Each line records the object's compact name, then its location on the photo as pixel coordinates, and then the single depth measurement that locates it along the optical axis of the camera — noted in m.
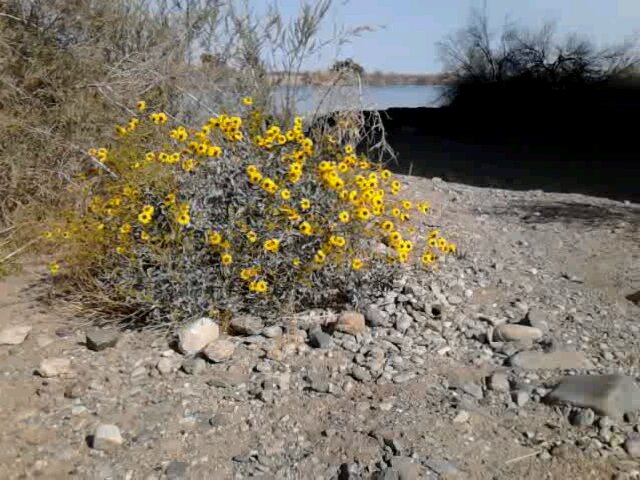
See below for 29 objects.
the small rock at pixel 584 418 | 3.22
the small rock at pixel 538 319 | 4.15
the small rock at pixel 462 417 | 3.31
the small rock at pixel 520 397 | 3.44
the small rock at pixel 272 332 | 4.12
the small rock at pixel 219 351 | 3.91
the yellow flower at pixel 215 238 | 4.06
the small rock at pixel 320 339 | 3.99
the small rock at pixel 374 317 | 4.21
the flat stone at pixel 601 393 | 3.26
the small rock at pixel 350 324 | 4.11
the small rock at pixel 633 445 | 3.01
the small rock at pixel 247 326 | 4.15
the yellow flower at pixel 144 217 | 4.13
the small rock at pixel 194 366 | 3.85
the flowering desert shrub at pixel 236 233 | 4.20
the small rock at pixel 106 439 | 3.25
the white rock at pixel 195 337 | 3.98
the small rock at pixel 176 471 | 3.04
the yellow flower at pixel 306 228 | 4.05
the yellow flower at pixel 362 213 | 4.18
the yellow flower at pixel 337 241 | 4.09
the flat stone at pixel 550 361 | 3.75
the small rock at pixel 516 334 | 4.04
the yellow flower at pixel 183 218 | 4.06
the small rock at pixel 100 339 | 4.12
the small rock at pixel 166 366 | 3.87
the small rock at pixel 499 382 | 3.56
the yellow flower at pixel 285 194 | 4.14
